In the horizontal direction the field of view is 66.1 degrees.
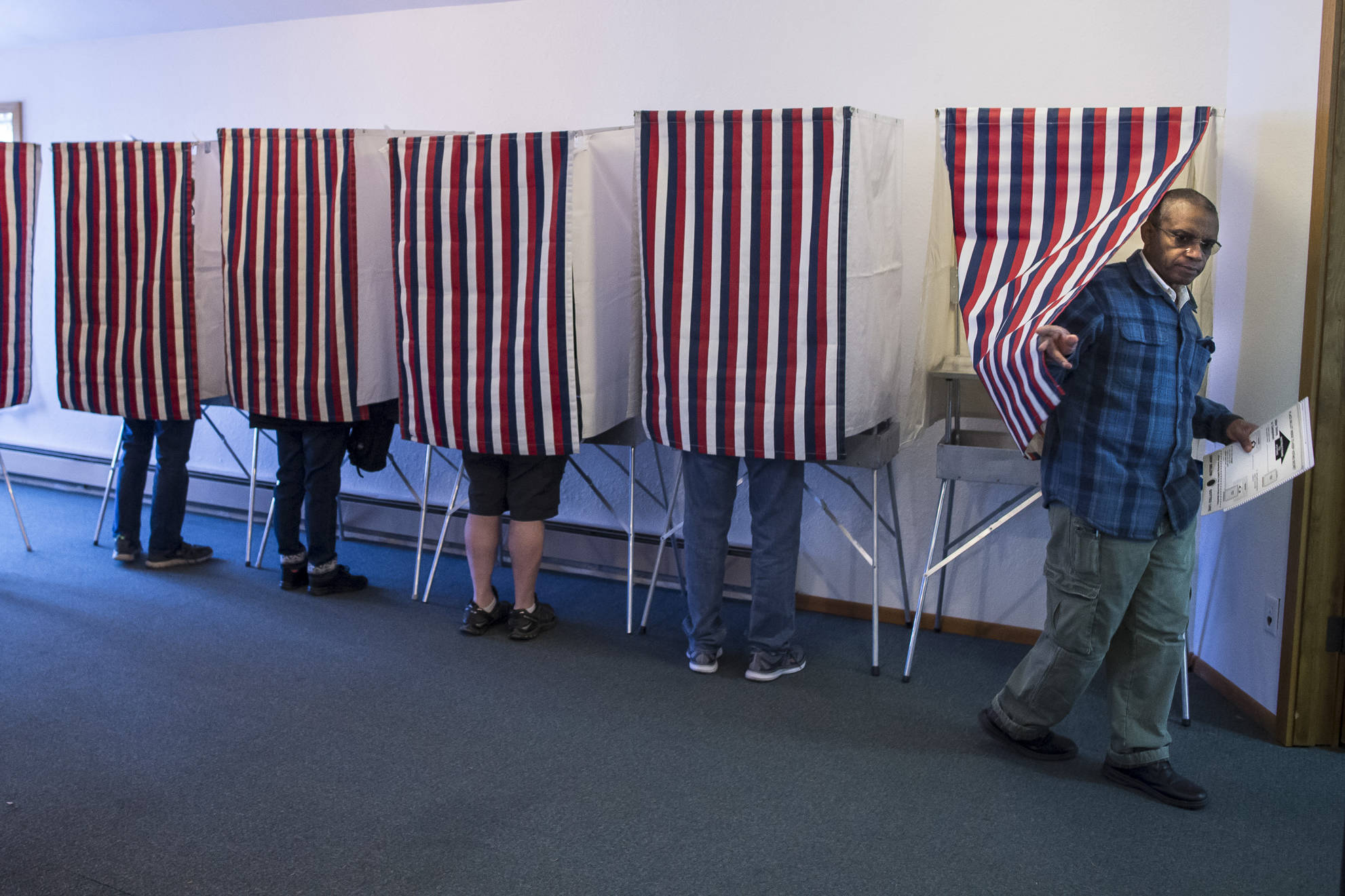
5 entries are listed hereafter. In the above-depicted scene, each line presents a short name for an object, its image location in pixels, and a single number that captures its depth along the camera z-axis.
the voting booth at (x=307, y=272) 3.41
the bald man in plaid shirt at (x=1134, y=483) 2.20
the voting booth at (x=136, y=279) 3.70
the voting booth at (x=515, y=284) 2.99
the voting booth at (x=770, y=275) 2.73
